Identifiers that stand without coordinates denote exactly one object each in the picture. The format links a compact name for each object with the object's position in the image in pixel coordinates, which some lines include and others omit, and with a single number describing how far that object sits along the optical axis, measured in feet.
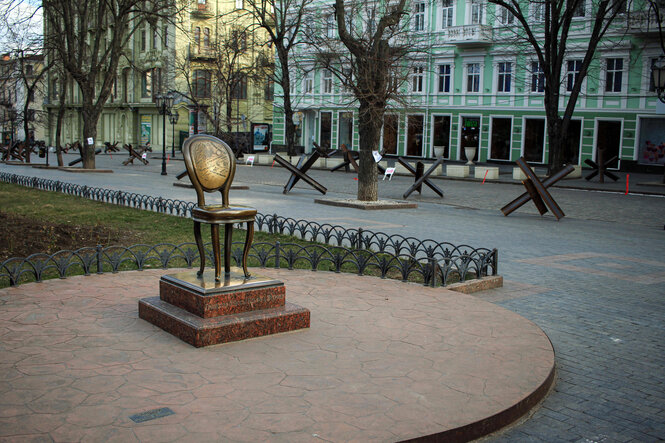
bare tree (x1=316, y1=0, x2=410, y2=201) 54.29
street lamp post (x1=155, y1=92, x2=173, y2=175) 103.91
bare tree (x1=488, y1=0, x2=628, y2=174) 88.48
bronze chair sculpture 18.67
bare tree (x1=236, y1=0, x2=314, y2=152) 119.96
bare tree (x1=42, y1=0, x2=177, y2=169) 88.74
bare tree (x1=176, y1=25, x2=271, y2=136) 105.09
